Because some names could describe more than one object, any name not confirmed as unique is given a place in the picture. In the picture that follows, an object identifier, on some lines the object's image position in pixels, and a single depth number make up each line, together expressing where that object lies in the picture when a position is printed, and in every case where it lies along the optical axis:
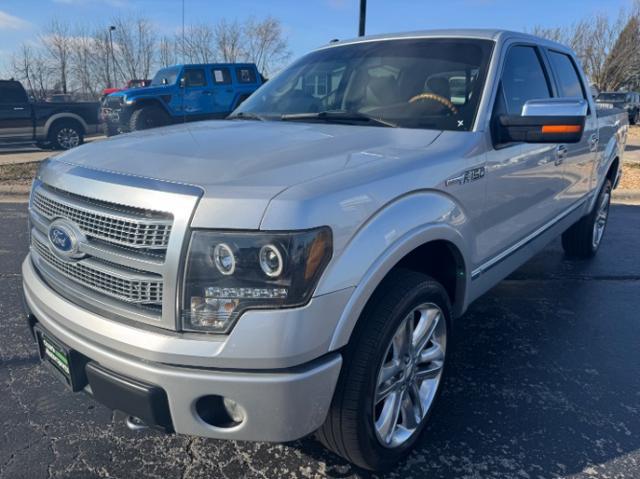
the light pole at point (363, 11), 11.21
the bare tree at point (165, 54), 31.20
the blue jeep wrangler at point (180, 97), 14.48
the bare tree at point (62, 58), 31.75
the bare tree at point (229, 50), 33.28
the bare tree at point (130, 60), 31.08
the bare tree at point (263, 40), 35.22
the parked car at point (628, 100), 25.19
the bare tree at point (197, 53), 30.83
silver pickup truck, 1.65
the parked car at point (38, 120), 13.09
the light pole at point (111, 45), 30.73
